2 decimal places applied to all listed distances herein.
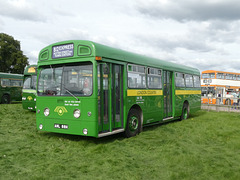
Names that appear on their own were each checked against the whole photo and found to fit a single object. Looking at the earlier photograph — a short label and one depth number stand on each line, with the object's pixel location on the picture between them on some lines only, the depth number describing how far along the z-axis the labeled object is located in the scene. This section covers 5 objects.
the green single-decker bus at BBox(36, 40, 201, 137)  7.44
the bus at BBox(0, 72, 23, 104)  24.32
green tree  44.88
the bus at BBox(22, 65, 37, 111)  15.96
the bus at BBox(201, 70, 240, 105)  30.80
